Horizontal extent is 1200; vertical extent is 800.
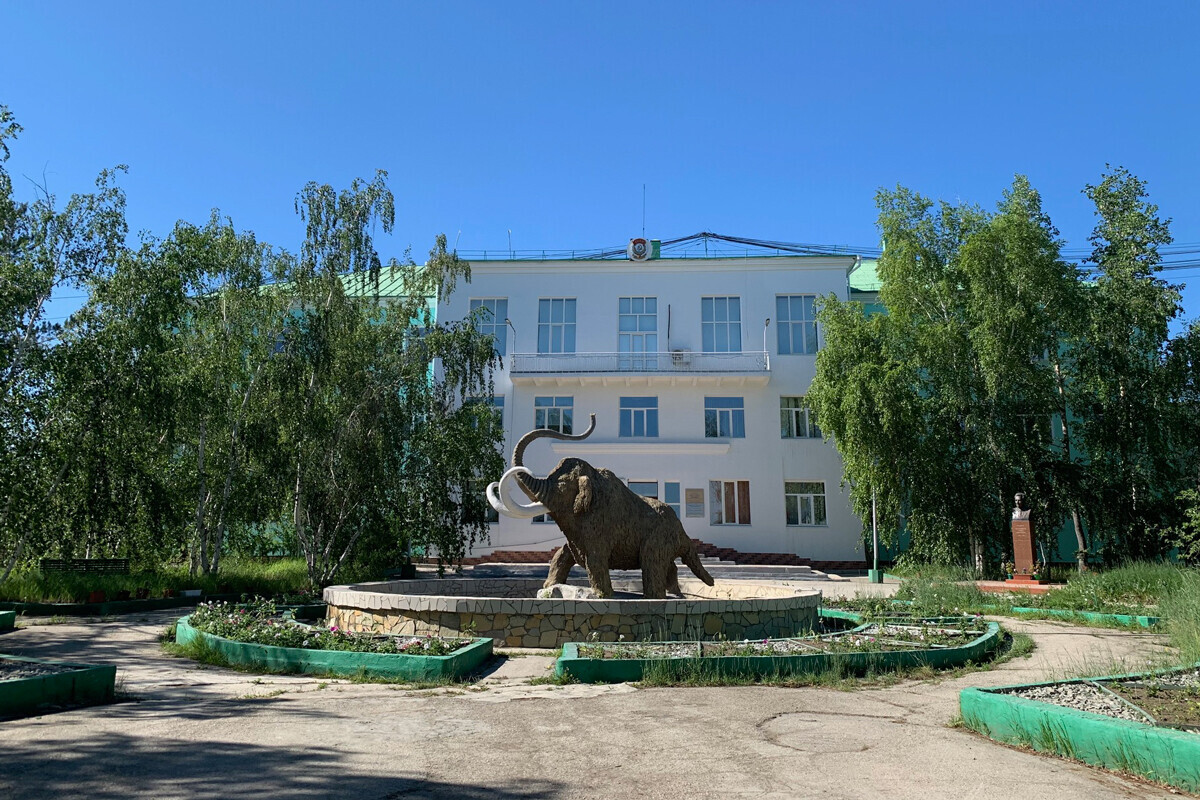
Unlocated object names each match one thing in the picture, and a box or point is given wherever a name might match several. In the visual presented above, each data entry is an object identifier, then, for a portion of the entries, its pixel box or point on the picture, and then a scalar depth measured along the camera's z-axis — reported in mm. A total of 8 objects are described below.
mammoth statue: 11555
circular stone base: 9828
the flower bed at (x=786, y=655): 7926
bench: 16019
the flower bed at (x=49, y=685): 6086
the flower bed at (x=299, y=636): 8602
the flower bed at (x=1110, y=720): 4578
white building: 30312
